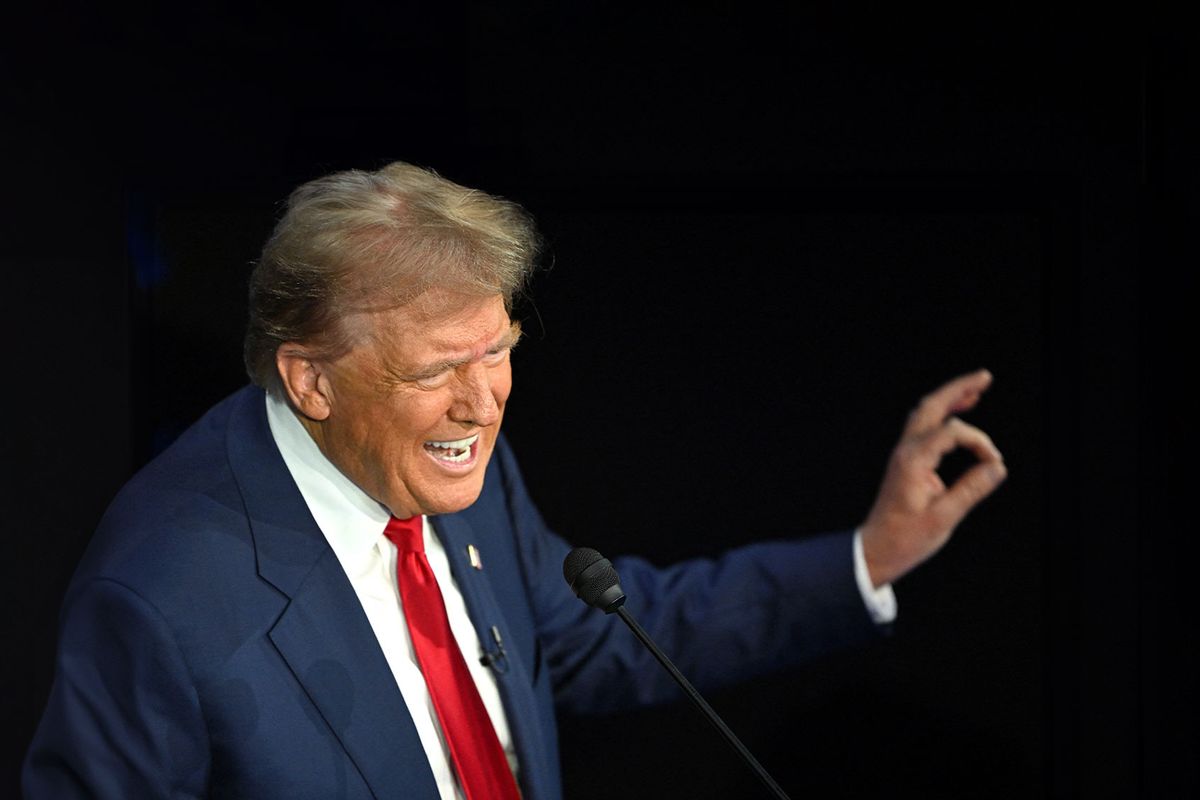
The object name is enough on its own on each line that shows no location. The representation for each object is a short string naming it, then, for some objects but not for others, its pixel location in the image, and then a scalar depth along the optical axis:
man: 10.15
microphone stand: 10.07
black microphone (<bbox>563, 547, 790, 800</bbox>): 10.07
